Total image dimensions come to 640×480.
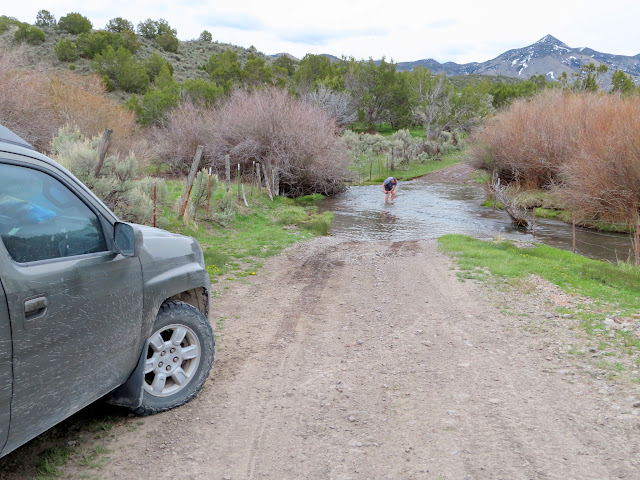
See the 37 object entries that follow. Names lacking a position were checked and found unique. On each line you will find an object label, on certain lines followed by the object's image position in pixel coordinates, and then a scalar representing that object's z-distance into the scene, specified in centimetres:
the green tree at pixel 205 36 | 9262
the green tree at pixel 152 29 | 7494
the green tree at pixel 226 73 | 5061
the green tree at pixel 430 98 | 6056
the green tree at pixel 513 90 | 6372
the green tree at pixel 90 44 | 5459
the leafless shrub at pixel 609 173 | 1944
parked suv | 261
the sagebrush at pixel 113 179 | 1173
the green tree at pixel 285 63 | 7294
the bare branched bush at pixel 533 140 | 2773
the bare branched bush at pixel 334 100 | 5166
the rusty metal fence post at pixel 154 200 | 1237
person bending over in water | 2757
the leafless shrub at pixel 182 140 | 2994
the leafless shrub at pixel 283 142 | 2675
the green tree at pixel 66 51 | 5172
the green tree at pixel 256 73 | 5228
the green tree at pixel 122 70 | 4844
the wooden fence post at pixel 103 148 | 1115
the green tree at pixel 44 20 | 6531
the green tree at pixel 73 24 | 6250
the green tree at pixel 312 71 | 5884
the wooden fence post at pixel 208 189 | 1605
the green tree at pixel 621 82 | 5150
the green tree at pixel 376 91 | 6206
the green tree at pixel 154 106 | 3459
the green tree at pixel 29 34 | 5470
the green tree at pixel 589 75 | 5462
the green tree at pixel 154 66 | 5422
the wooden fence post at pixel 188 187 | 1478
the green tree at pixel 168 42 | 7175
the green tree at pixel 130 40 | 6088
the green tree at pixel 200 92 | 3806
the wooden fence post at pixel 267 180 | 2441
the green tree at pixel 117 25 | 7000
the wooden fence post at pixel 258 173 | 2510
